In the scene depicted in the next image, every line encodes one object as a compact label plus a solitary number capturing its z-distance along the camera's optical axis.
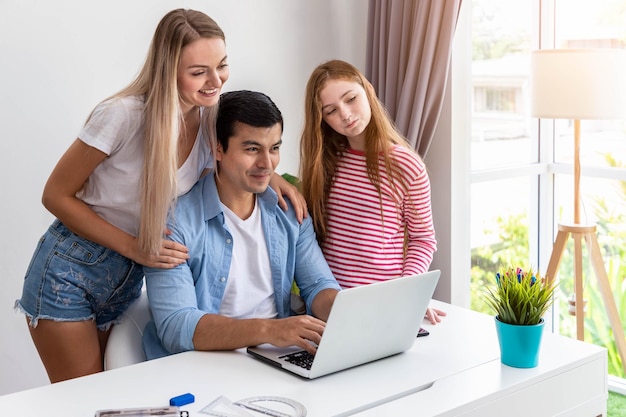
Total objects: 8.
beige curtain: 2.92
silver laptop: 1.57
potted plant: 1.65
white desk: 1.48
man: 1.78
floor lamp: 2.85
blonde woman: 1.88
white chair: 1.86
